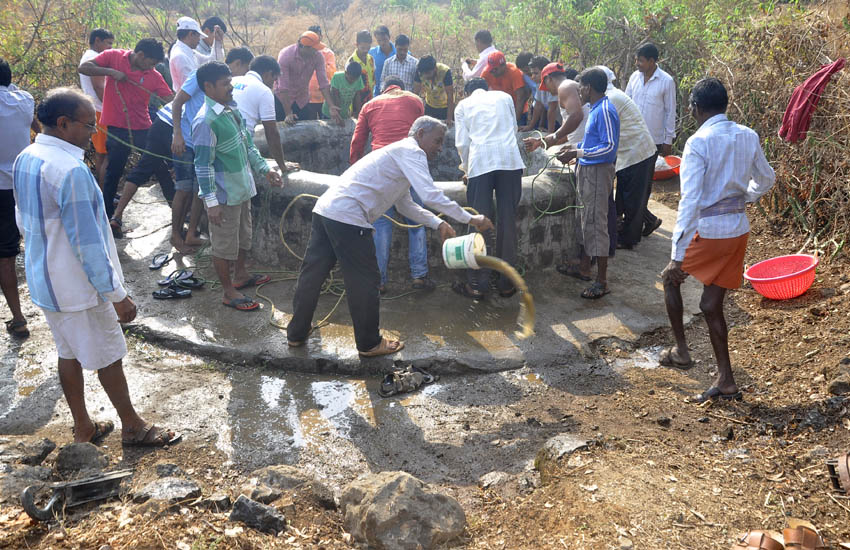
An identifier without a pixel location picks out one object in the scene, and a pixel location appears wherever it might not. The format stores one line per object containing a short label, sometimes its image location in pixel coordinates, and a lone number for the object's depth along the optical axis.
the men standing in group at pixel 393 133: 5.53
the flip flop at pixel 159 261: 6.03
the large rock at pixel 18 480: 3.00
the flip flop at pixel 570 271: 5.91
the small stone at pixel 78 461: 3.26
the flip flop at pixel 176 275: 5.63
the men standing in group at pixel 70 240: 3.14
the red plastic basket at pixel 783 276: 5.07
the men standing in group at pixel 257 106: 5.80
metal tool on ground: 2.78
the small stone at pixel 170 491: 2.99
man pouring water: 4.39
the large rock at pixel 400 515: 2.77
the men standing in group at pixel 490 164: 5.40
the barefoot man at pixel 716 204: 3.81
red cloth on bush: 5.81
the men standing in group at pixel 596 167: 5.36
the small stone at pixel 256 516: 2.82
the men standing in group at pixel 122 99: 6.25
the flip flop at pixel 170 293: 5.46
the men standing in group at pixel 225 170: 4.88
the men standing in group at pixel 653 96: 6.91
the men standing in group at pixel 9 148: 4.56
